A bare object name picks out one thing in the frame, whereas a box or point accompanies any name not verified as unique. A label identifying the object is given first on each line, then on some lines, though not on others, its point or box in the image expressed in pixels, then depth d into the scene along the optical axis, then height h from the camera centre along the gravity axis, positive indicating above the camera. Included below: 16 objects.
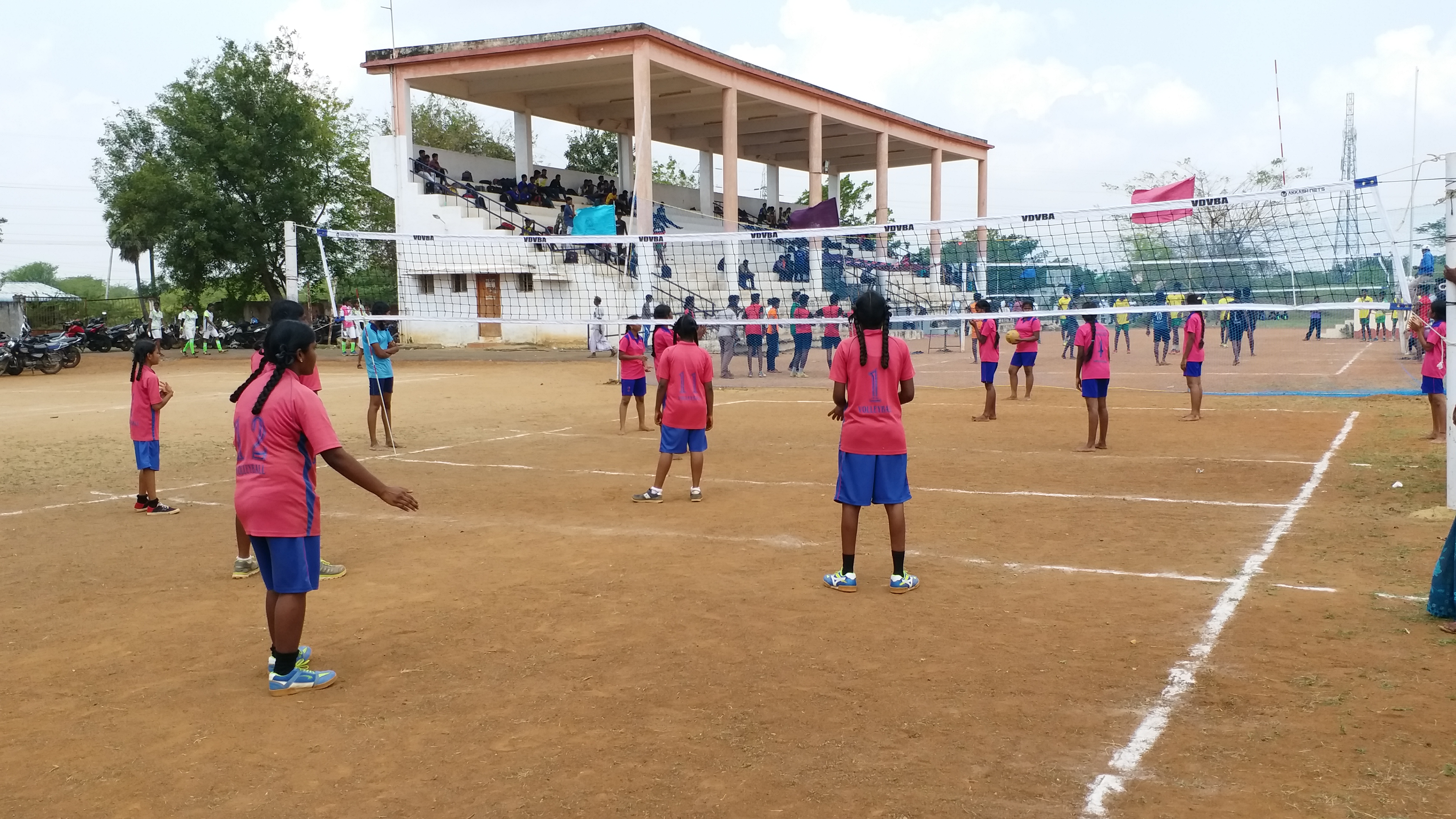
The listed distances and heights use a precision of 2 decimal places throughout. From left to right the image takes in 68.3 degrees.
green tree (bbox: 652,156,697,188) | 59.09 +7.74
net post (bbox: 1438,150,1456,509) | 7.88 +0.37
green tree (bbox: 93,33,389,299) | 35.03 +5.02
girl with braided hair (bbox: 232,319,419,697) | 4.73 -0.69
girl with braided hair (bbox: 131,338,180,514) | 8.86 -0.70
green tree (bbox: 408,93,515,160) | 54.59 +9.82
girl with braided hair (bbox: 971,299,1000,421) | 15.24 -0.52
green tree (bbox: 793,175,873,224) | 58.59 +6.12
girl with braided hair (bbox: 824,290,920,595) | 6.25 -0.73
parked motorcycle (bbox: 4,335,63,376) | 27.58 -0.68
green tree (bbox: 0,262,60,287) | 103.88 +5.67
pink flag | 15.30 +2.53
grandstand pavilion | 28.36 +6.81
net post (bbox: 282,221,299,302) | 12.91 +0.75
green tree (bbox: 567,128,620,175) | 54.22 +8.31
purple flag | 27.97 +2.54
